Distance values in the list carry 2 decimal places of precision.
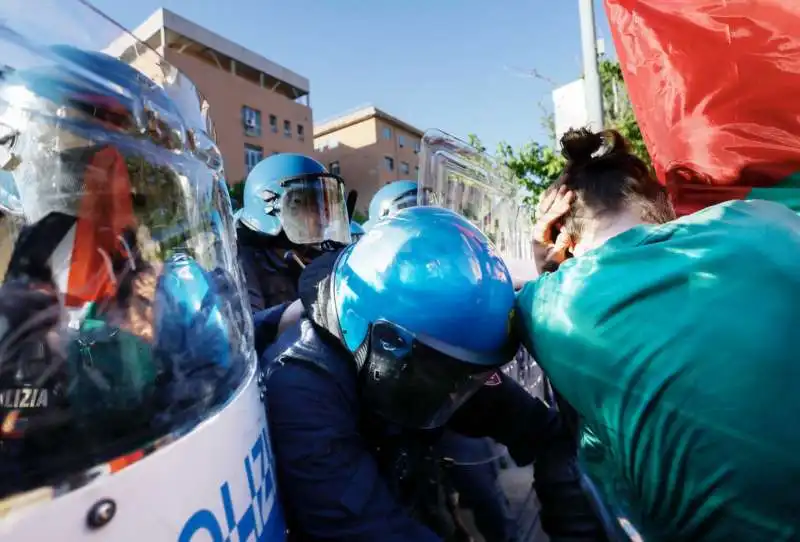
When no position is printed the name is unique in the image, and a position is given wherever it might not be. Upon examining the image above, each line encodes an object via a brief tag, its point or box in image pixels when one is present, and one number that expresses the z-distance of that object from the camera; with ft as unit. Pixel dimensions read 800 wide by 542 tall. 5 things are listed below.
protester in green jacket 2.89
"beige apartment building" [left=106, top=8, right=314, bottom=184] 89.71
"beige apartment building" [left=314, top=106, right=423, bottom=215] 128.44
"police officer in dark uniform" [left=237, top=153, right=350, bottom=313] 12.67
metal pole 15.19
